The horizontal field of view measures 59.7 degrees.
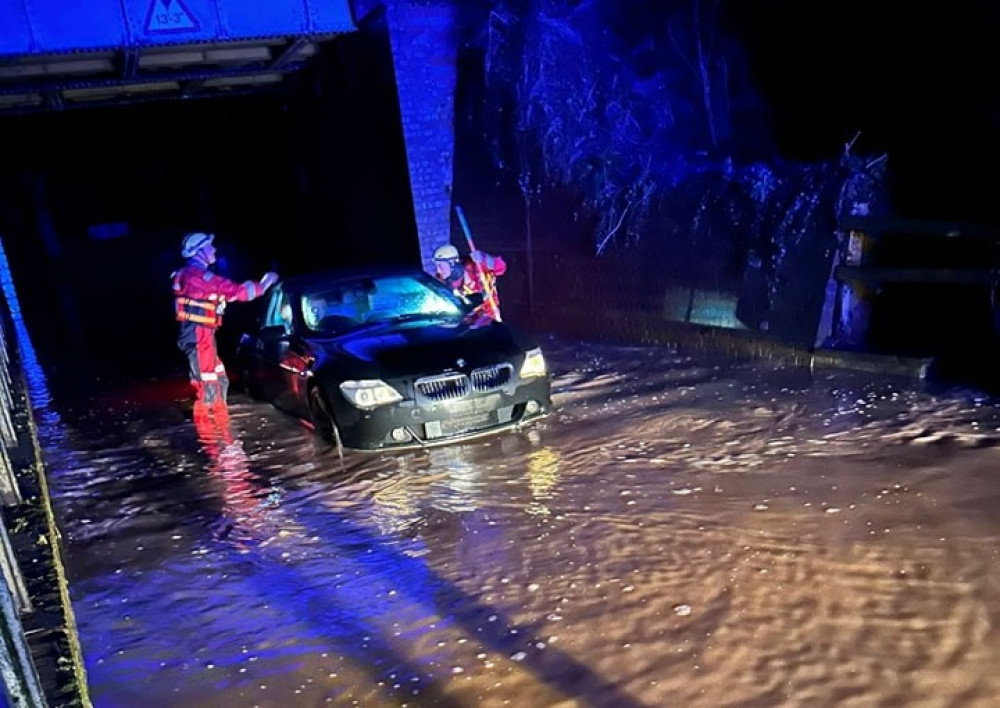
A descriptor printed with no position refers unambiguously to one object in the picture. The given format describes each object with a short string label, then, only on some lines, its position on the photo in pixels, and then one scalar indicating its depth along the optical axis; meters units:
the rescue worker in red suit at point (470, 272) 9.07
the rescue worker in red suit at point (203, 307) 8.02
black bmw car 6.39
